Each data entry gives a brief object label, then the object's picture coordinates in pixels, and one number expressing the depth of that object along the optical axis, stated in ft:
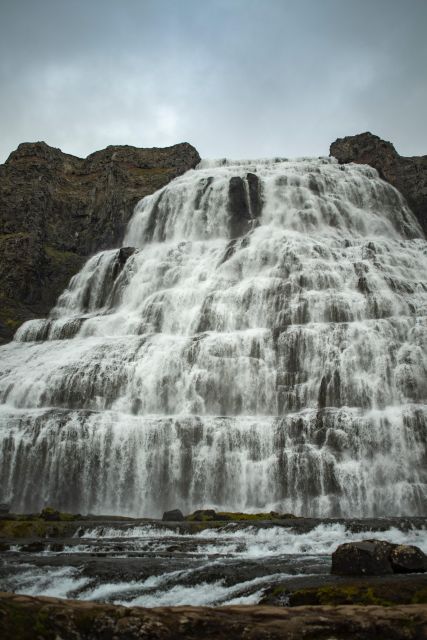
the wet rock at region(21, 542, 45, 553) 60.64
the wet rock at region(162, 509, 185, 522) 82.58
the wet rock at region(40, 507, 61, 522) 81.56
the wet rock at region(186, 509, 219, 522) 80.55
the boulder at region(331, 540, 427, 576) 40.42
